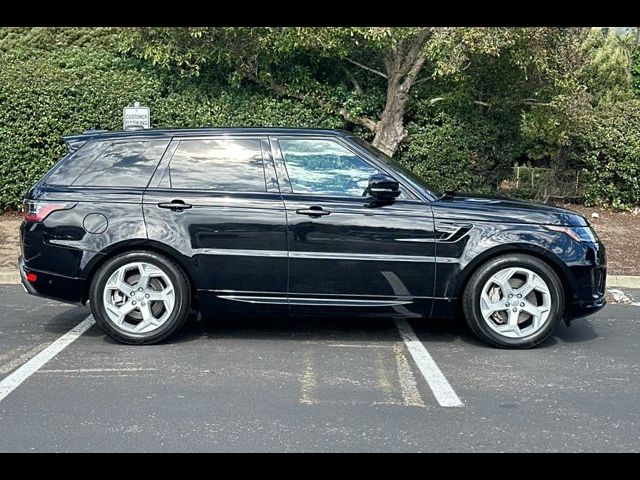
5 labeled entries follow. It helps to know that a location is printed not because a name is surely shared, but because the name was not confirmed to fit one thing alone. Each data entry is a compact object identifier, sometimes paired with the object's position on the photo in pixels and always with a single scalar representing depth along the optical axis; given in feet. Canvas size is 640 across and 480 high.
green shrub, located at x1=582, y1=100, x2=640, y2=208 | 39.58
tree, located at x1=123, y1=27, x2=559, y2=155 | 34.37
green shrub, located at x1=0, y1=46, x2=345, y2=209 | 37.88
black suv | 19.81
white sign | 33.45
